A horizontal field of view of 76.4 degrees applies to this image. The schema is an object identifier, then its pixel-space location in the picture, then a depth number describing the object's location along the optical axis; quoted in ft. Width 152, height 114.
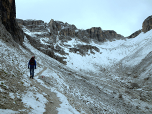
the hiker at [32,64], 35.59
